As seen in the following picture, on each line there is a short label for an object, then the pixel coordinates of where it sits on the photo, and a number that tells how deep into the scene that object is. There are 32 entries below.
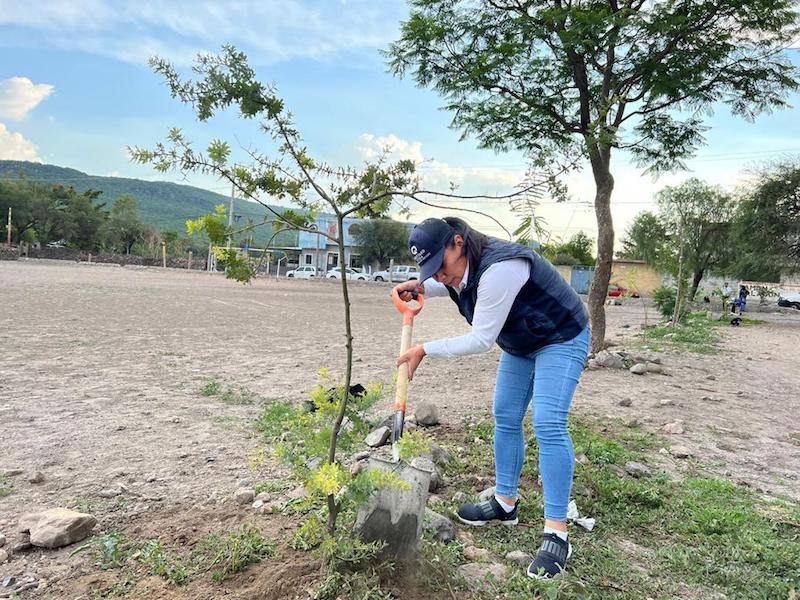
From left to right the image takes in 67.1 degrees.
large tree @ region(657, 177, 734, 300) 31.48
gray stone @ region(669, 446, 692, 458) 4.49
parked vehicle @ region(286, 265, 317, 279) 54.46
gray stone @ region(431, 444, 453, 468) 3.79
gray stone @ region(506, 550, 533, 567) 2.63
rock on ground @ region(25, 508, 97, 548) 2.54
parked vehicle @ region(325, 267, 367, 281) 52.84
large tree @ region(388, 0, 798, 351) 7.61
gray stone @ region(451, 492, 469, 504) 3.24
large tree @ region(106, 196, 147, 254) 71.88
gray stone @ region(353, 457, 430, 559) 2.30
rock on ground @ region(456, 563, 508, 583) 2.46
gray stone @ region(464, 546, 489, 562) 2.64
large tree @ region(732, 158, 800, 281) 22.98
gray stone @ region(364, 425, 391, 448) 4.12
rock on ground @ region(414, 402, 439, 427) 4.89
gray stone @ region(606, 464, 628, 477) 3.92
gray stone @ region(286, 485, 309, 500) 3.07
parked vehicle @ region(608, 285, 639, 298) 40.86
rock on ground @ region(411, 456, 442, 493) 3.37
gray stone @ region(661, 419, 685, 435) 5.19
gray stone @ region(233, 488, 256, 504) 3.06
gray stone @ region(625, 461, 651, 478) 3.95
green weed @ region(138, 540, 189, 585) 2.29
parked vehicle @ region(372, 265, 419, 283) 51.38
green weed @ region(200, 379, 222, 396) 5.70
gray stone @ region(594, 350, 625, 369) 8.80
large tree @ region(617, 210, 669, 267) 34.69
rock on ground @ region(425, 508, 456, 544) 2.72
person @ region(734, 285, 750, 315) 26.25
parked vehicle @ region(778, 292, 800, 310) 41.25
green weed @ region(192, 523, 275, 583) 2.31
